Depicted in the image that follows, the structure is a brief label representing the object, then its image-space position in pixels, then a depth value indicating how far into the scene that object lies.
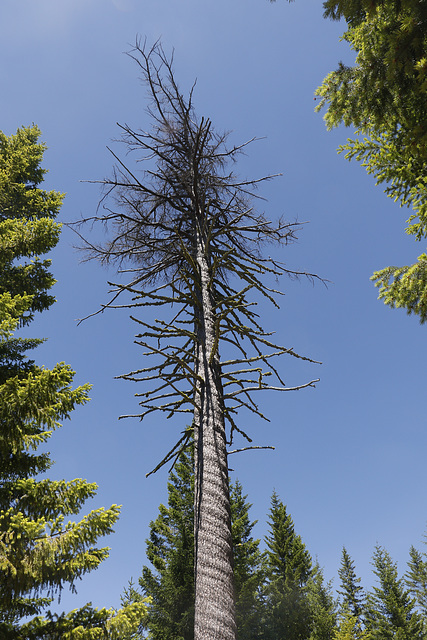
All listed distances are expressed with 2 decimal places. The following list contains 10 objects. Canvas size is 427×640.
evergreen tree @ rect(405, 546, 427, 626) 27.75
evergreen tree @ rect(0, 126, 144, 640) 4.42
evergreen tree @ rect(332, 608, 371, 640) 15.02
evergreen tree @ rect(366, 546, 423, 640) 20.58
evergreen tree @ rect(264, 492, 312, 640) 19.33
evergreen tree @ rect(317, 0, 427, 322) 5.09
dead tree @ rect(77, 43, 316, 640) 3.44
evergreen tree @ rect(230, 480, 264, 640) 15.59
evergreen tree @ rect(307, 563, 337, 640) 18.27
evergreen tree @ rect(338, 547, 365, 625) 29.48
